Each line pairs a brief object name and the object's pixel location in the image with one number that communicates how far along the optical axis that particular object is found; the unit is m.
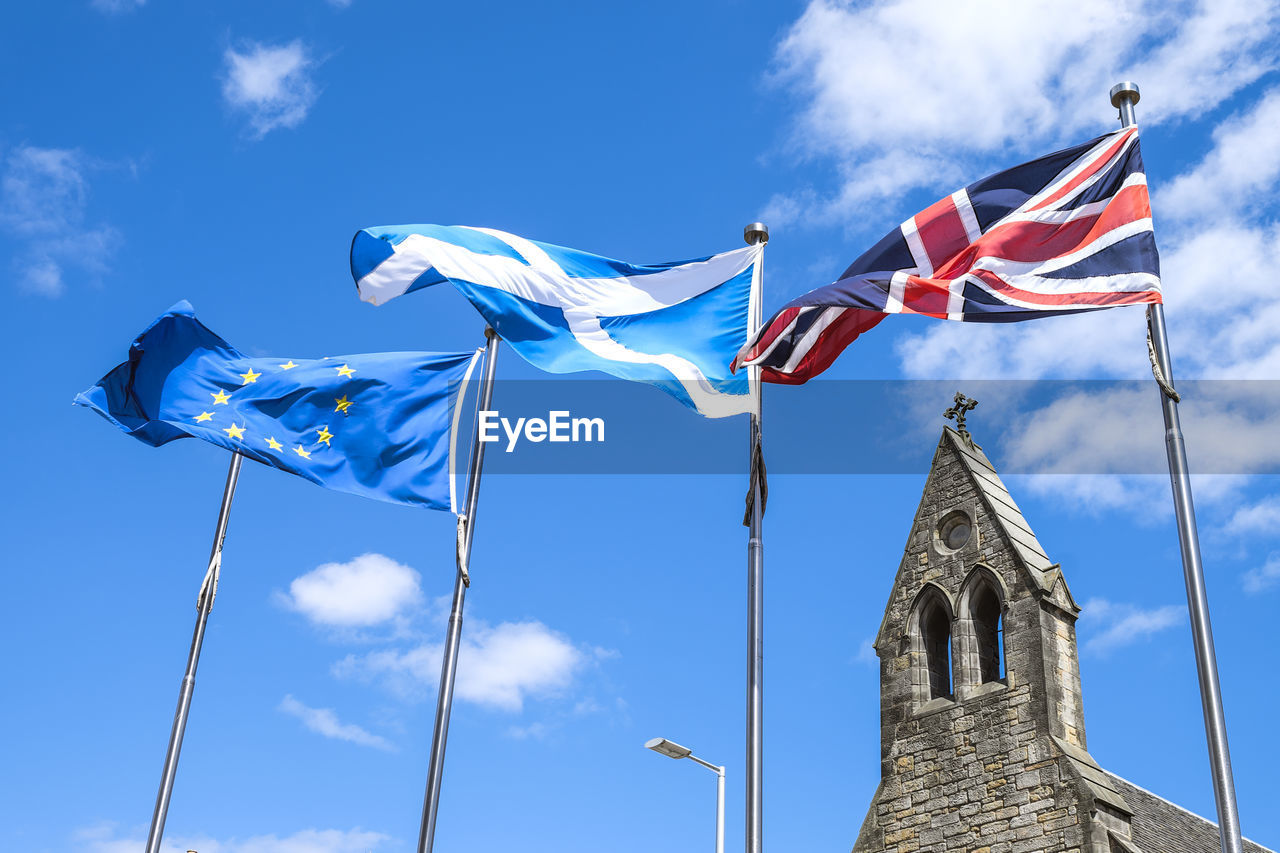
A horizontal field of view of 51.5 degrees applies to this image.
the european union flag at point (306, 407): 14.27
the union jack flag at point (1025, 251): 11.70
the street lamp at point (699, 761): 20.30
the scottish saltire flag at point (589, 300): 13.05
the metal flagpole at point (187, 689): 15.11
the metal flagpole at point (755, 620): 11.10
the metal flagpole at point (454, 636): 12.11
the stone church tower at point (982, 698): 17.34
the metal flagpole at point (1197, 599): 9.41
